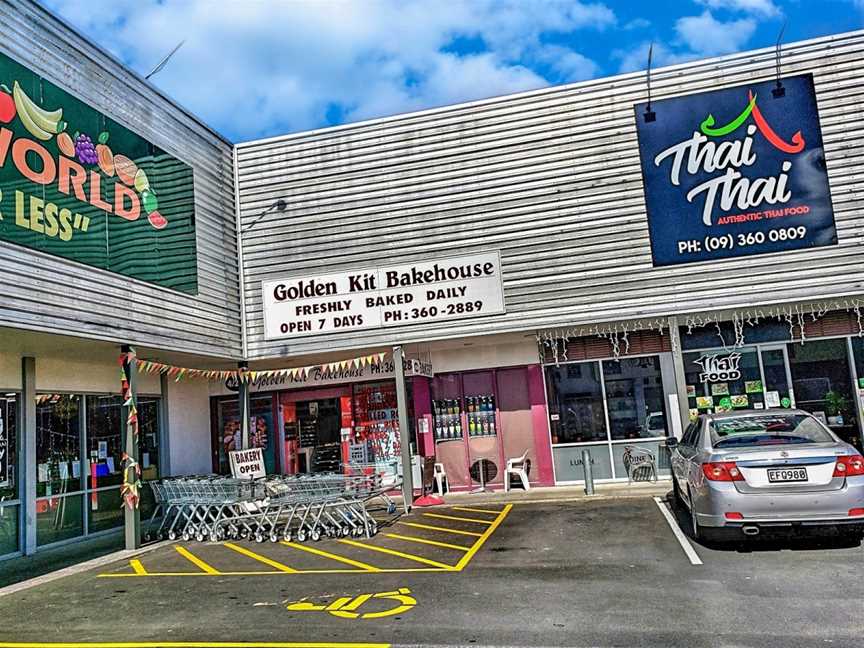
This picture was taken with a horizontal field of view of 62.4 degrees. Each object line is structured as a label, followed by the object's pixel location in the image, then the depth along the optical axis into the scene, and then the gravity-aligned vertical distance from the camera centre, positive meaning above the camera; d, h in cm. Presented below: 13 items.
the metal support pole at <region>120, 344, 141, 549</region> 1088 -107
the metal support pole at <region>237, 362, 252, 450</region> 1433 +43
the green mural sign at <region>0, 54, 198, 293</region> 900 +365
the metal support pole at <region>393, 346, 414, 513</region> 1289 -43
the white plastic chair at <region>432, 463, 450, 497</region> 1486 -133
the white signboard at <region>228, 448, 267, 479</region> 1341 -65
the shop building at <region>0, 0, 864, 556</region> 1120 +251
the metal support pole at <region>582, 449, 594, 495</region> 1320 -135
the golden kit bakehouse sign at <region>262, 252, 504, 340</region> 1327 +228
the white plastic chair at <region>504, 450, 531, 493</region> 1473 -129
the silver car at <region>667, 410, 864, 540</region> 729 -104
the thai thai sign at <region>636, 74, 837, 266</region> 1228 +371
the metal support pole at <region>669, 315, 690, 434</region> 1248 +34
